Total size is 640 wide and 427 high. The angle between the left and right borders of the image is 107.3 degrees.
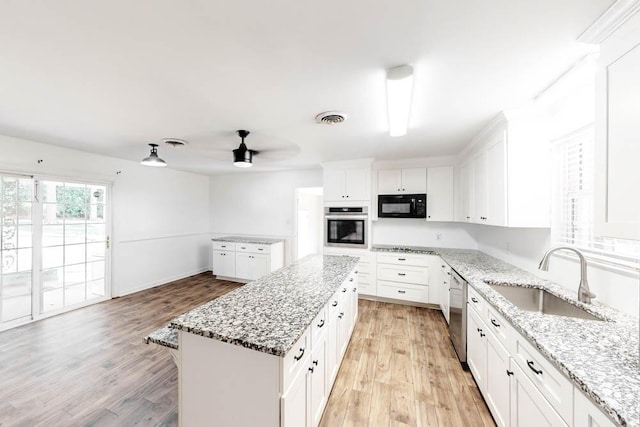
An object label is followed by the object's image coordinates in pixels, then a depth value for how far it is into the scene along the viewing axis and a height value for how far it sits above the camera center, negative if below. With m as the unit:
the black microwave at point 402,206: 3.84 +0.17
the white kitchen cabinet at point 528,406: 1.06 -0.94
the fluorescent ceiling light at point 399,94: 1.46 +0.87
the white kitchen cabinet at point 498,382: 1.46 -1.11
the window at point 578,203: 1.53 +0.12
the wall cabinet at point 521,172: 2.06 +0.41
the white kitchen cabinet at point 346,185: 3.97 +0.53
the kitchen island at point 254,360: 1.12 -0.76
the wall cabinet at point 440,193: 3.82 +0.38
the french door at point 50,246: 3.03 -0.50
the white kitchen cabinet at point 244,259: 4.82 -0.95
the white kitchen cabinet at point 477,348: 1.82 -1.10
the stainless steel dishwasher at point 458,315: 2.25 -1.01
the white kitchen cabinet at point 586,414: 0.80 -0.70
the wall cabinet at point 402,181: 3.96 +0.61
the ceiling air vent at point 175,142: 2.89 +0.89
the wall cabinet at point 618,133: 0.98 +0.38
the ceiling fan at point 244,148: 2.64 +0.91
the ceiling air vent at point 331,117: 2.10 +0.90
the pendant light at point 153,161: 2.98 +0.67
